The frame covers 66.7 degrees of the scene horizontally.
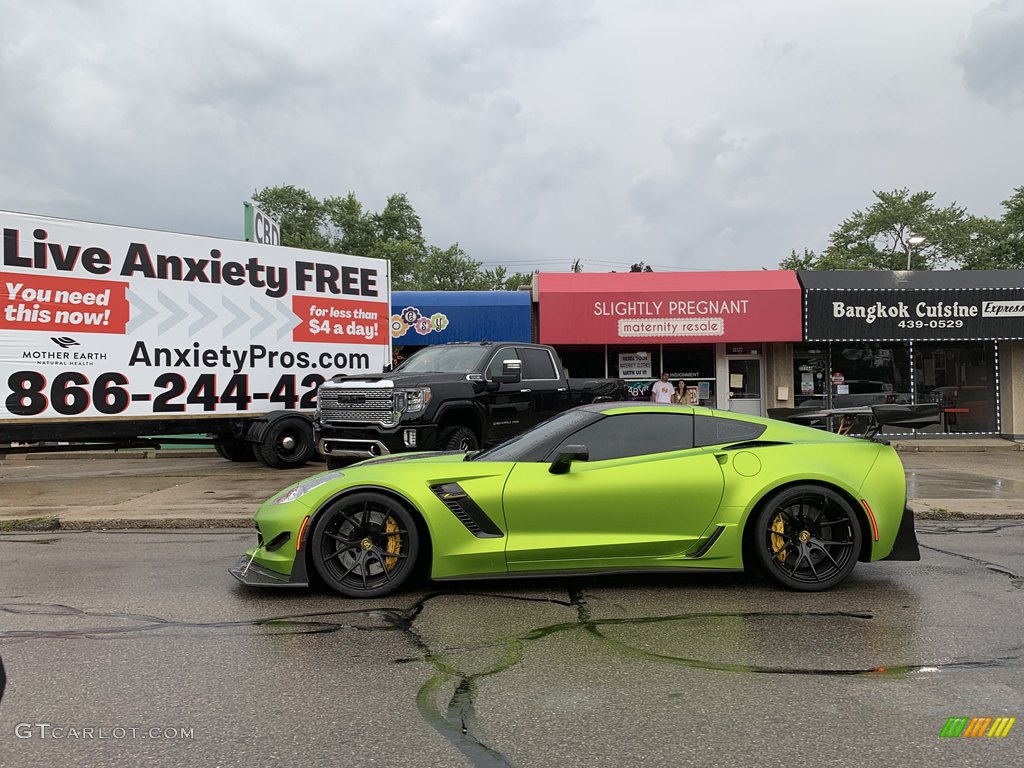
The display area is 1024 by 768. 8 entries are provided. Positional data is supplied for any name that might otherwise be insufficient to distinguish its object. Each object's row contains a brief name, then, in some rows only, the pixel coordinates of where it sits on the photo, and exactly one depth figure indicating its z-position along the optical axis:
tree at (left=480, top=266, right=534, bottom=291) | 68.69
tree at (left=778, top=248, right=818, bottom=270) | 55.06
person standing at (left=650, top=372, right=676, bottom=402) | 17.08
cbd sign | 17.53
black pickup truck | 10.53
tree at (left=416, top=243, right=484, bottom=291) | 65.56
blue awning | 18.95
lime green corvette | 5.13
